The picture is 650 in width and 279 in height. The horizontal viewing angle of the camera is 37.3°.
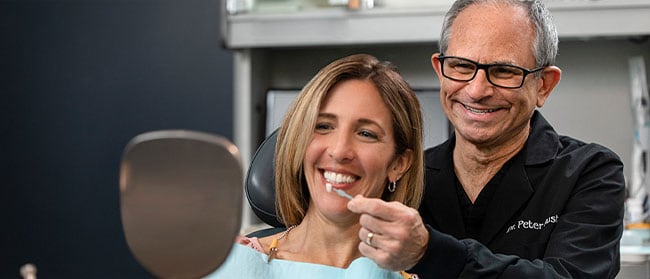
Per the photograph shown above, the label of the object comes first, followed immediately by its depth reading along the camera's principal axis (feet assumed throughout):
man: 5.37
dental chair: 5.72
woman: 5.03
